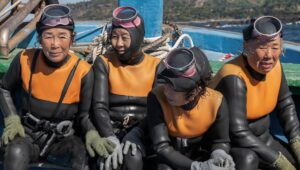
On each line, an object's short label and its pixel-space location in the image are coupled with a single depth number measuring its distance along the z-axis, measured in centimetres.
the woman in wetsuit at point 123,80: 321
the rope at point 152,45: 483
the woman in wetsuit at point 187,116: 275
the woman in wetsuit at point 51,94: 315
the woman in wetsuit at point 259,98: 294
